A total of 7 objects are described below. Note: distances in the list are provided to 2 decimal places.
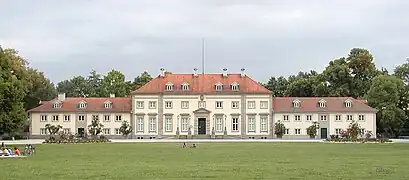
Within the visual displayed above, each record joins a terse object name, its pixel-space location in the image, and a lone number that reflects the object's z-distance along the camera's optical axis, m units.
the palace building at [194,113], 88.25
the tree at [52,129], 84.06
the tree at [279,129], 85.77
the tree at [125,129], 87.00
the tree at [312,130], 81.94
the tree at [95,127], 81.92
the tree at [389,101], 85.44
